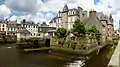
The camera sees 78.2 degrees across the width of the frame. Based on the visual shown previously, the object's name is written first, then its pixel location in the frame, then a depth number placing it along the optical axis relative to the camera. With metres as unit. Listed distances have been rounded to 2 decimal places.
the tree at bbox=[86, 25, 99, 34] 21.62
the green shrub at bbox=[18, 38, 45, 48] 20.04
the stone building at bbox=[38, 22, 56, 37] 33.16
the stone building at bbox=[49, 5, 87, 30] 29.61
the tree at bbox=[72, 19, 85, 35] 19.49
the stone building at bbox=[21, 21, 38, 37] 40.44
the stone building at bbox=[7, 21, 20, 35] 33.54
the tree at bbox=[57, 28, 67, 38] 22.09
